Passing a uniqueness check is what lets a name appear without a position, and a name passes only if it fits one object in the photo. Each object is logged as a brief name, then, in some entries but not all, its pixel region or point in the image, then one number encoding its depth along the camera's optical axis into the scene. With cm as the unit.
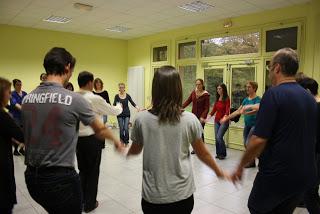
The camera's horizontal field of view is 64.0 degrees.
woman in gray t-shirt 152
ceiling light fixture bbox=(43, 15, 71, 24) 702
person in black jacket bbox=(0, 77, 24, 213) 175
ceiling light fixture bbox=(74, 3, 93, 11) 579
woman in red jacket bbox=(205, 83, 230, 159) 550
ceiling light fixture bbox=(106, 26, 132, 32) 816
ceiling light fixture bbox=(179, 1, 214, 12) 571
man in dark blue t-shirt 161
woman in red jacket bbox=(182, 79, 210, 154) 559
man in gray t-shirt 157
